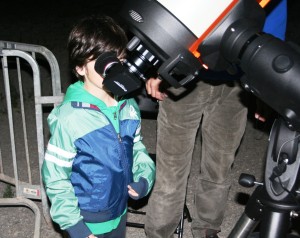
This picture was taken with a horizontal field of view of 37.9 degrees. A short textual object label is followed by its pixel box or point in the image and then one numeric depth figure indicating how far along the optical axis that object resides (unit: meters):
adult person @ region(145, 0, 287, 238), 2.46
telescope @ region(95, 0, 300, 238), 1.24
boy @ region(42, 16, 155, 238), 1.94
